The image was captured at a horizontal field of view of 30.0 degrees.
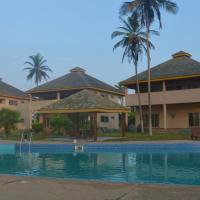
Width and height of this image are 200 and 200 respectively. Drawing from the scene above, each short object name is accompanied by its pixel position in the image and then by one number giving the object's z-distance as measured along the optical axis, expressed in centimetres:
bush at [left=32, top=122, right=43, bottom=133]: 3644
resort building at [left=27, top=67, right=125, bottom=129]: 4284
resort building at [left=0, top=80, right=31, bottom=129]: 4776
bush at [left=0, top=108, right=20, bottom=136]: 3344
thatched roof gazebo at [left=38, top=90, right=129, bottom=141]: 2617
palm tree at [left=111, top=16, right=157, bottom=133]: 3403
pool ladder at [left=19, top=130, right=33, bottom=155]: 2360
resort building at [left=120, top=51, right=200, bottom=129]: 3350
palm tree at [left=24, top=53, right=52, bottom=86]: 7450
